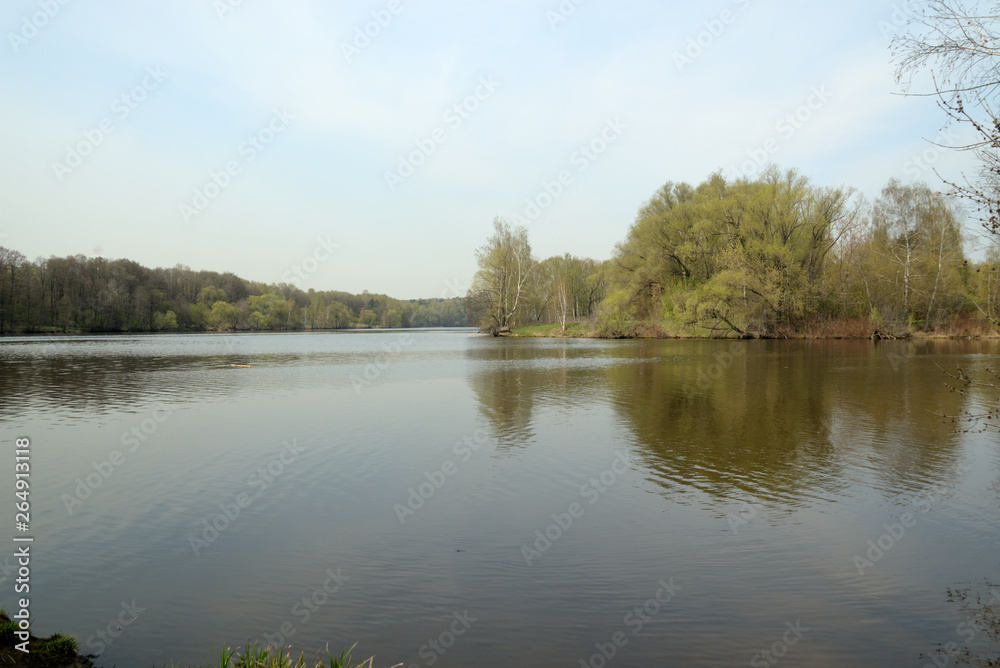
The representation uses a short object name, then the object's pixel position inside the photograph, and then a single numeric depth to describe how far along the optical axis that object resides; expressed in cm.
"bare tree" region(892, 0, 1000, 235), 509
